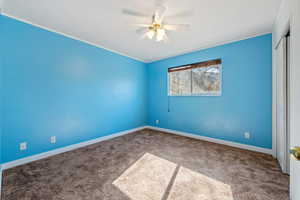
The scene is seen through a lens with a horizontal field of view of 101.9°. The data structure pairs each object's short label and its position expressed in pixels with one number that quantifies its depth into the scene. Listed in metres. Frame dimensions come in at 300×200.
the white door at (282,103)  1.83
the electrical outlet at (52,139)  2.41
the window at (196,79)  3.17
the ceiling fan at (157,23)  1.81
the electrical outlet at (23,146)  2.10
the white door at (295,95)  1.10
